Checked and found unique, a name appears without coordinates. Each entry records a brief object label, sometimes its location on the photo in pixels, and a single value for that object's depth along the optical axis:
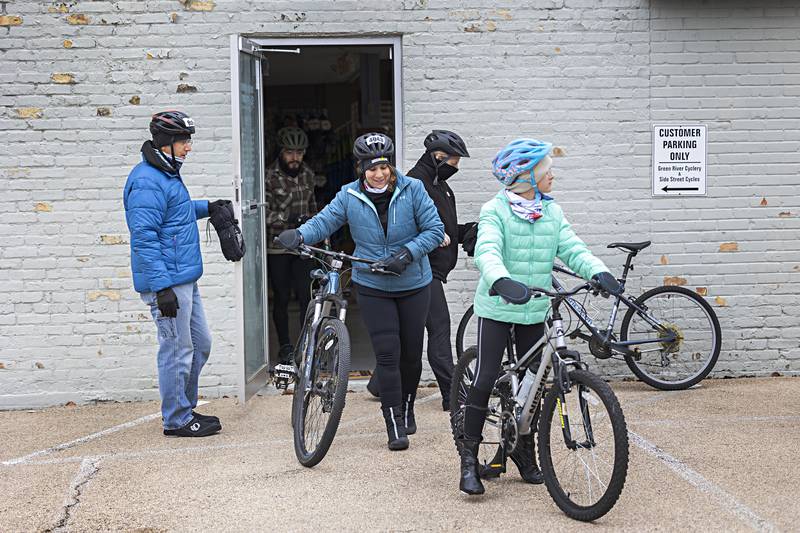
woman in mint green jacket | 5.20
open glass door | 7.30
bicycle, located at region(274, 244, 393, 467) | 5.91
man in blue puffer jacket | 6.55
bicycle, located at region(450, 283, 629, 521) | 4.73
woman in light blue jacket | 6.31
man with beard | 9.37
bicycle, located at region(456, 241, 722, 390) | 7.98
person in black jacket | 7.23
